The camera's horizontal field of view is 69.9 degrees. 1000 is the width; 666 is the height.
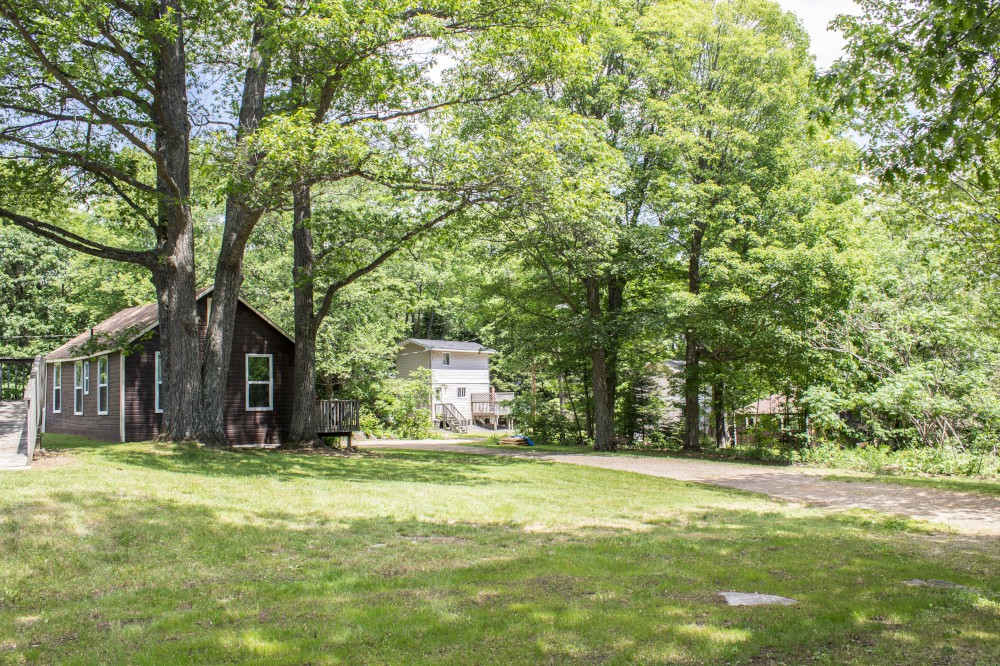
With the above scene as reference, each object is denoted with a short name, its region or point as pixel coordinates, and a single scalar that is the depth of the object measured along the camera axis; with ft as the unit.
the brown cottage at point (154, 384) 66.95
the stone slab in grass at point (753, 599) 17.31
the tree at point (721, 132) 66.23
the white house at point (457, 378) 133.18
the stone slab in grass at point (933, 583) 19.25
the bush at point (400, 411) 106.11
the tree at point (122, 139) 45.11
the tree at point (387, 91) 41.14
